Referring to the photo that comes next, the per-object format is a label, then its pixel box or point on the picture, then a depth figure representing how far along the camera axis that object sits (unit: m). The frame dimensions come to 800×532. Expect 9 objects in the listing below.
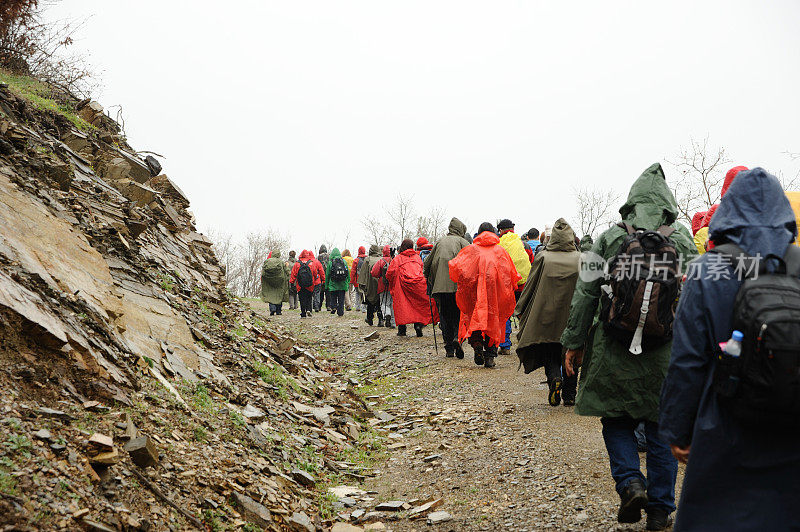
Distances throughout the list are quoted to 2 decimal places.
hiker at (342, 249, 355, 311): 25.59
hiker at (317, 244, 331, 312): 25.03
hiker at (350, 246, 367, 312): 23.22
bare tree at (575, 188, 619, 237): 40.69
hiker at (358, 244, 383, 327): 18.62
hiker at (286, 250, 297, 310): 23.64
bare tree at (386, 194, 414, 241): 55.78
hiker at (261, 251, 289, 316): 21.97
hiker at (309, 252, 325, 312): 22.18
